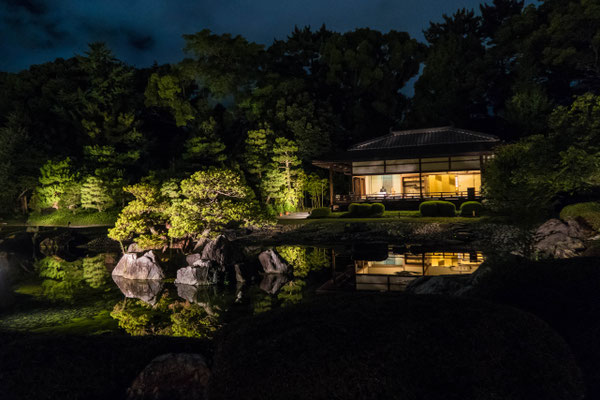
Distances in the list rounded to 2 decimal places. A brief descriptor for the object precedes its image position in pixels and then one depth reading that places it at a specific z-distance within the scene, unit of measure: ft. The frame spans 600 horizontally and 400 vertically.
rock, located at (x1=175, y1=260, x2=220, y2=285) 30.12
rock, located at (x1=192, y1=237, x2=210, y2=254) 38.95
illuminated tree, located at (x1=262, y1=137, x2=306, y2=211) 79.61
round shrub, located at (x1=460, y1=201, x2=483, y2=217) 58.52
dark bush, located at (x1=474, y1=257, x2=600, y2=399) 10.81
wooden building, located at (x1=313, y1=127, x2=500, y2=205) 71.87
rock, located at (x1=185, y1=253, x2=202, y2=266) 34.44
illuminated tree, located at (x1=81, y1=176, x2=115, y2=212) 75.97
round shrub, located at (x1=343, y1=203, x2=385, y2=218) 65.87
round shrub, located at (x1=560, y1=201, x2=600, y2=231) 40.29
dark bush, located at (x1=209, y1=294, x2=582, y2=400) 7.50
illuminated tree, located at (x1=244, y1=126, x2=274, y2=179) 84.33
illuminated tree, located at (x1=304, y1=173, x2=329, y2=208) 84.99
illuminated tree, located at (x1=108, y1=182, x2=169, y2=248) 36.29
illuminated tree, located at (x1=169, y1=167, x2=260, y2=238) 36.01
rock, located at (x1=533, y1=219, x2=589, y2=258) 32.68
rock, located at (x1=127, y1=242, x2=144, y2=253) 38.73
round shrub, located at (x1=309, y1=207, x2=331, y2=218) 69.05
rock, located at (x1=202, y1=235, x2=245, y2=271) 33.88
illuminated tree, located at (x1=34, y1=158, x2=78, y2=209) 80.23
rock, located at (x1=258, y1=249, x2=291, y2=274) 32.63
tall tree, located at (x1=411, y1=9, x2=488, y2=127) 100.53
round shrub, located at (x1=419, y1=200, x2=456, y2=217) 59.72
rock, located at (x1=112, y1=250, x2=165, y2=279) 32.65
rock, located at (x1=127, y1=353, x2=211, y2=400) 10.18
